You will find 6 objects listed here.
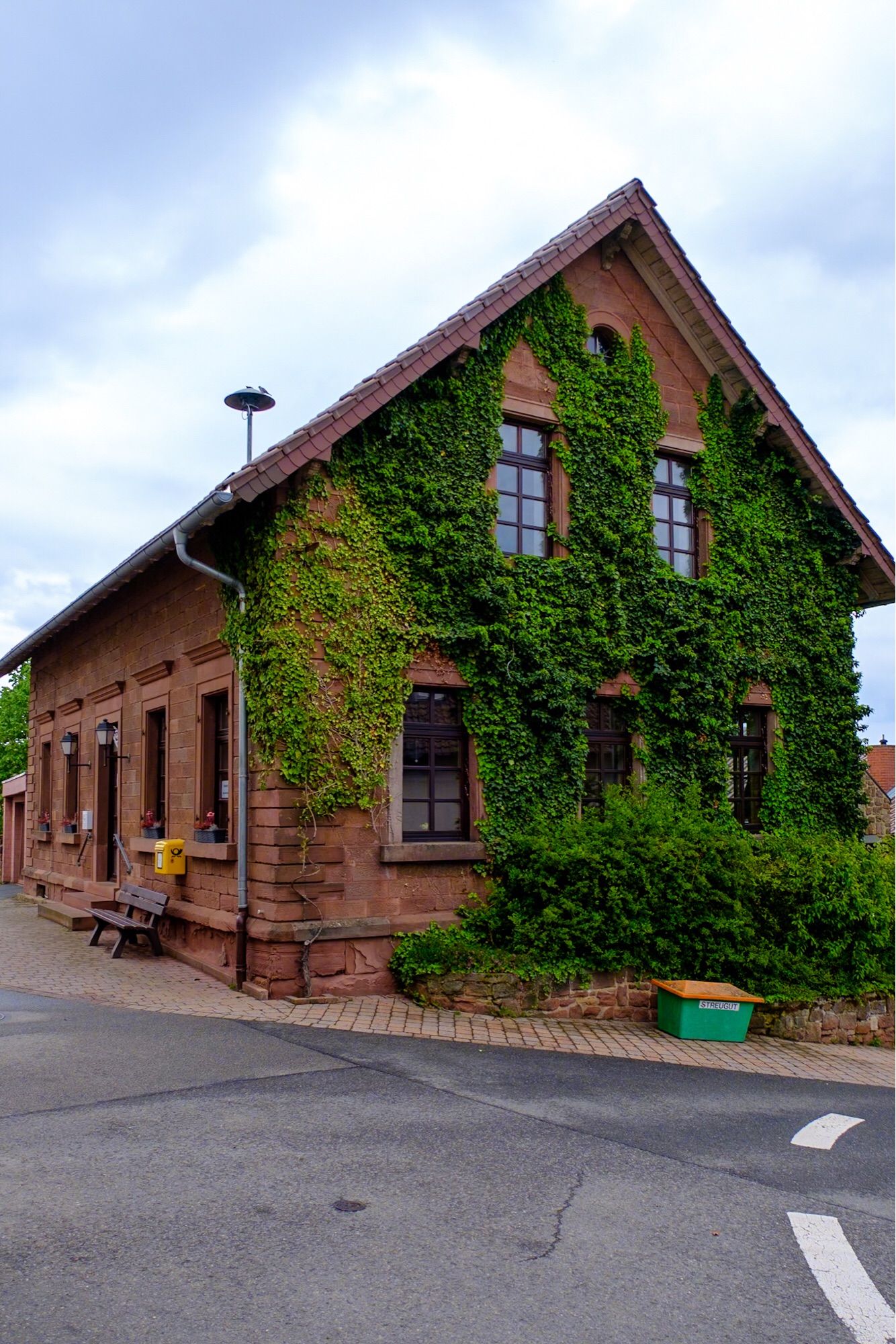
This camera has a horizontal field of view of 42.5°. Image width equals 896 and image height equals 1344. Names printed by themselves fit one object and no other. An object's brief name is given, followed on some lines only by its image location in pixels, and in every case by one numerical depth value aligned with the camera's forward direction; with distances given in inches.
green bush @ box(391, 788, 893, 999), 438.3
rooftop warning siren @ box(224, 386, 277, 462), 539.5
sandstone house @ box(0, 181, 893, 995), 430.9
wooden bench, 511.8
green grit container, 420.8
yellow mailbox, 505.7
